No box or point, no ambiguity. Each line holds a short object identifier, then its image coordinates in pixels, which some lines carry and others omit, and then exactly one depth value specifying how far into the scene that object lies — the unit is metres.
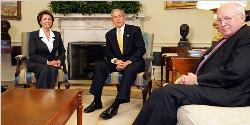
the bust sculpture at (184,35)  4.91
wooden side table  2.99
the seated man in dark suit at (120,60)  3.37
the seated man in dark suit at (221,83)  2.04
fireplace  5.17
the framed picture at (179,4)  5.20
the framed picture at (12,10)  5.51
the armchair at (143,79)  3.49
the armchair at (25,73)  3.54
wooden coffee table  1.81
